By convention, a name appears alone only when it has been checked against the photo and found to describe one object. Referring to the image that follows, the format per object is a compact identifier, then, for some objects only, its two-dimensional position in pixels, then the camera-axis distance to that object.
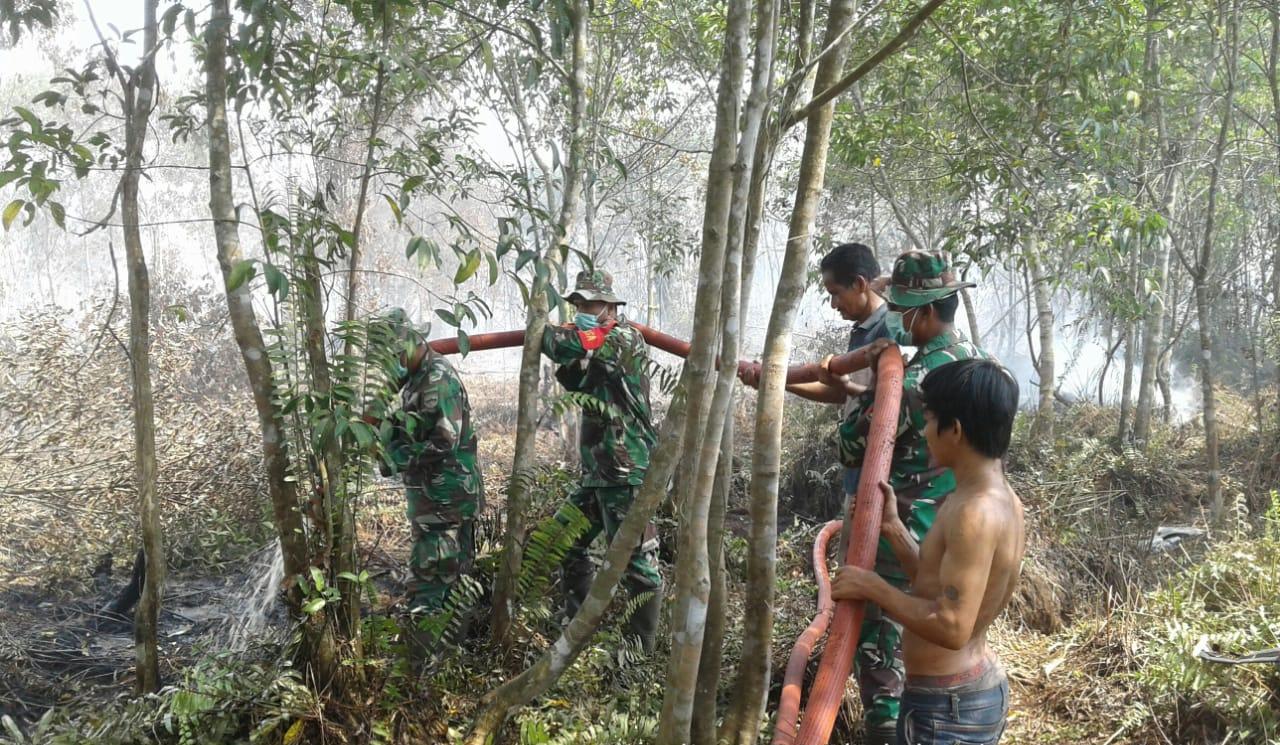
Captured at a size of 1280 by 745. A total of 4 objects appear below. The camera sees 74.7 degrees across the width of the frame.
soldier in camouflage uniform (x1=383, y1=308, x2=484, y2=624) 3.80
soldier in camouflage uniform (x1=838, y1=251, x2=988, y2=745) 2.77
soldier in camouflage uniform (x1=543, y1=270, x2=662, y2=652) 3.82
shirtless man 1.84
